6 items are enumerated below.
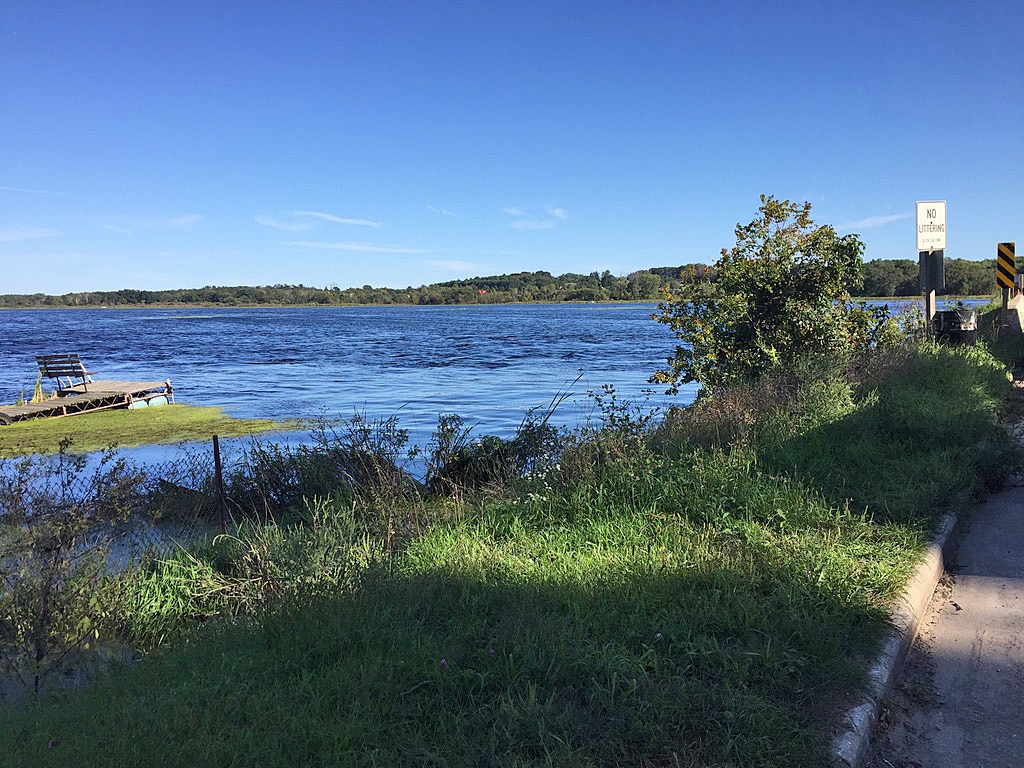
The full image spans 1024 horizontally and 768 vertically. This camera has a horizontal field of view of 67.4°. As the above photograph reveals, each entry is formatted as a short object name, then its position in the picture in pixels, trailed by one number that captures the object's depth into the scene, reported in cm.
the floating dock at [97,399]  1928
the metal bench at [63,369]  2245
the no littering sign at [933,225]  1381
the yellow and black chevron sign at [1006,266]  1691
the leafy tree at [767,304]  1216
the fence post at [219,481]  683
